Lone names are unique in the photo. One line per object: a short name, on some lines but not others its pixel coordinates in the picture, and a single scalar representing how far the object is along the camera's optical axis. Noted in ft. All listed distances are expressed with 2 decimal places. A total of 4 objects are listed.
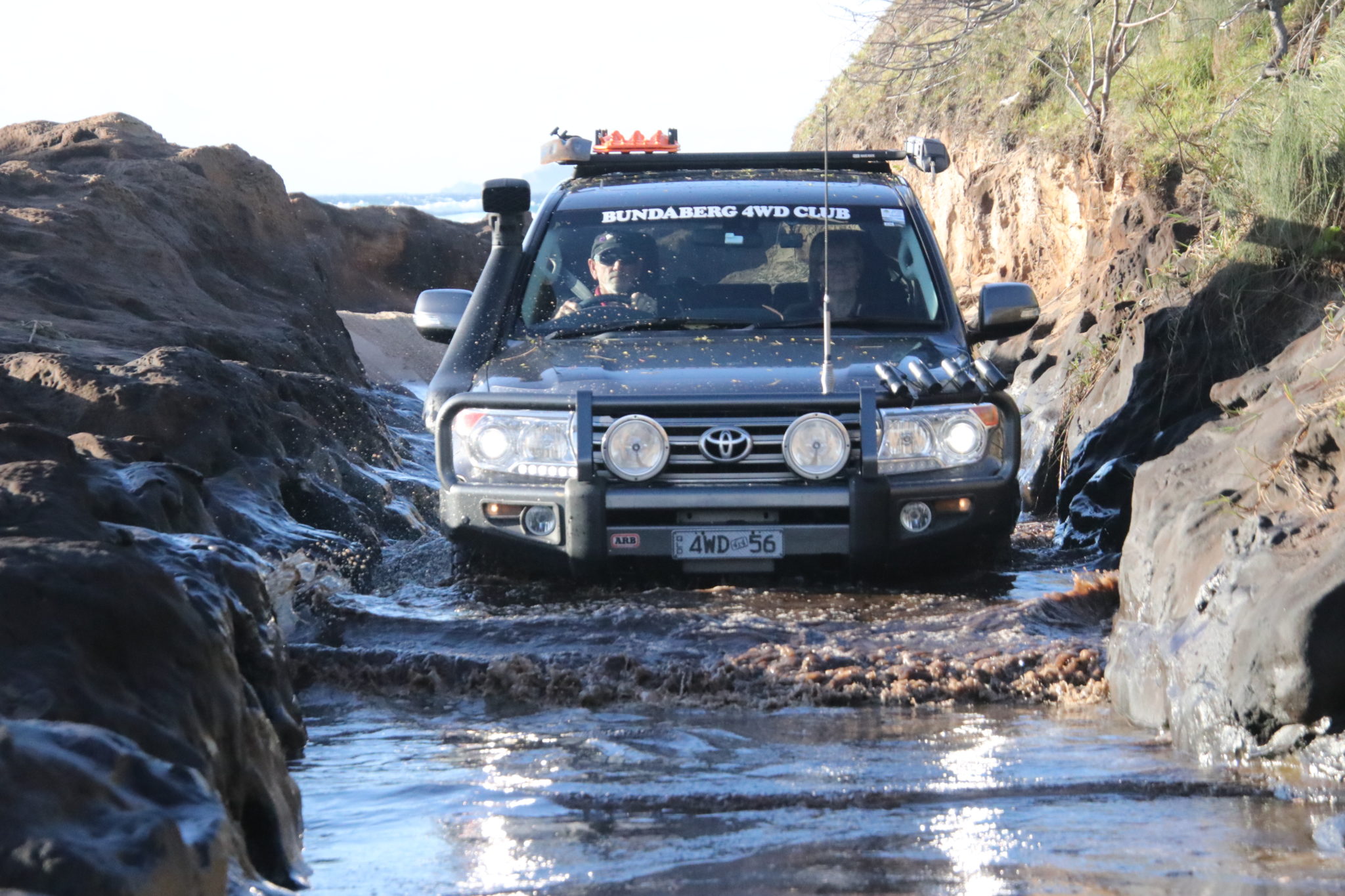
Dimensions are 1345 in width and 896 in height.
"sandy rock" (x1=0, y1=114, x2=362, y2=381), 70.74
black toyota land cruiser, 34.99
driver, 42.52
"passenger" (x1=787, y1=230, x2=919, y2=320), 42.04
